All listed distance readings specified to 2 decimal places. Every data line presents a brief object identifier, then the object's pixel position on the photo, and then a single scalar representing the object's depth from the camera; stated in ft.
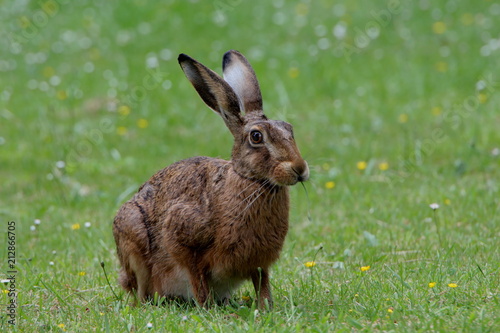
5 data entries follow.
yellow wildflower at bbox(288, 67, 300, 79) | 40.14
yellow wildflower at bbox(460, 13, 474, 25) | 46.84
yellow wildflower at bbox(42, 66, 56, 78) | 43.87
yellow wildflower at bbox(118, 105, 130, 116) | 36.41
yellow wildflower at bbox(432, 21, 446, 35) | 45.84
